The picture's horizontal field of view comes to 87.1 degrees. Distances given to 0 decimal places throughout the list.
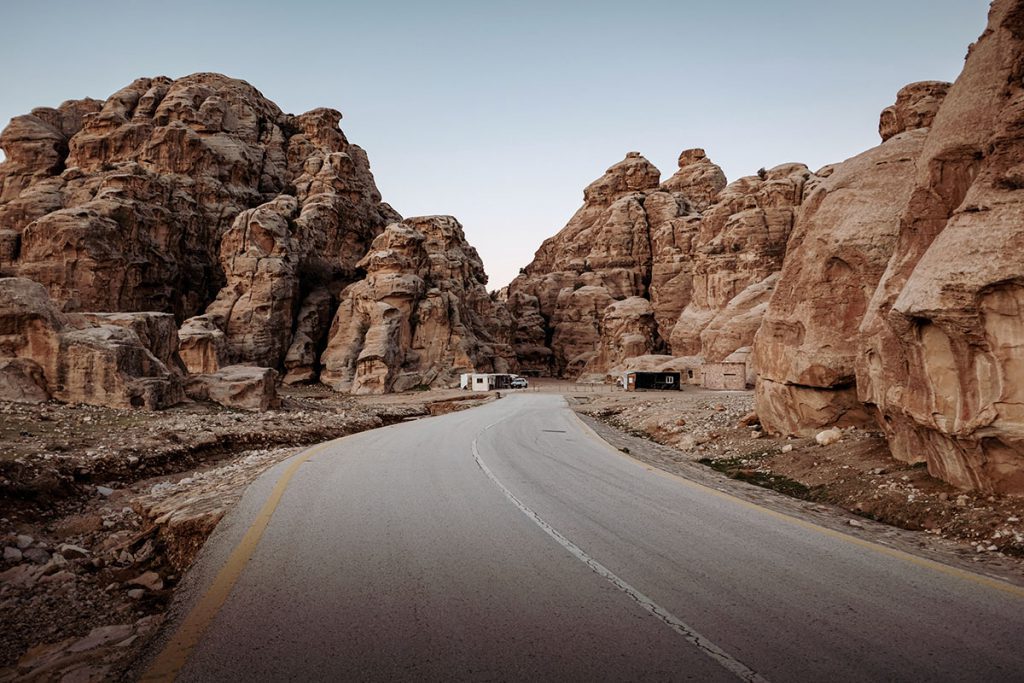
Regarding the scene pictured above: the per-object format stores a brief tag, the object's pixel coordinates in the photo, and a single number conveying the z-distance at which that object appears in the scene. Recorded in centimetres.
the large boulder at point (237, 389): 2762
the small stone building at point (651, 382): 5538
